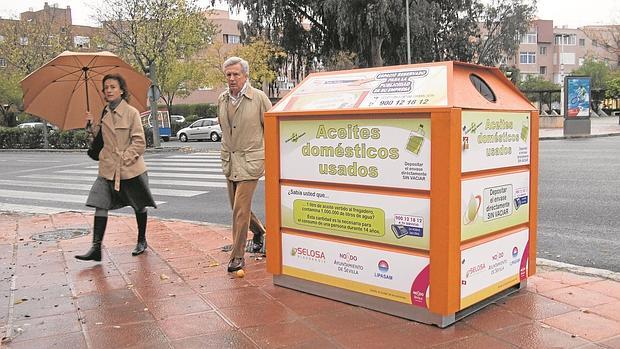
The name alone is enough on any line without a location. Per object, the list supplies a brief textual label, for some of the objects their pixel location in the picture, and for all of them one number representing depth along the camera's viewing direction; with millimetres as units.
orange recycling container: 3635
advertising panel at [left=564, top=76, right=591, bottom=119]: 26328
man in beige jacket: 5156
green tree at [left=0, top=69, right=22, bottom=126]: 41003
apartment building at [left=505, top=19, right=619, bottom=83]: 90062
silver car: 34750
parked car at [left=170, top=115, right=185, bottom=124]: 41431
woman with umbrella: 5699
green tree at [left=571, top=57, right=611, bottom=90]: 70875
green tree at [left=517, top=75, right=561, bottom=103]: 65000
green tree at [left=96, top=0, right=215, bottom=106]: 27016
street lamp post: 26144
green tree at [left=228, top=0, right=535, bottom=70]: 27766
